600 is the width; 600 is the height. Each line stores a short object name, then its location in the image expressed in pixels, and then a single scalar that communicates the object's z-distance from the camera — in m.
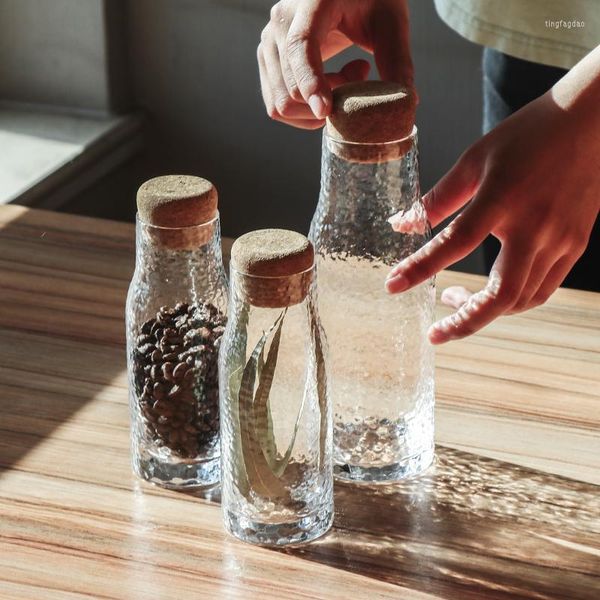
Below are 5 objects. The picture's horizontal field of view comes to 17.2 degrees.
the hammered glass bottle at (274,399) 1.23
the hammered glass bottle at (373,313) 1.29
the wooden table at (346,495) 1.26
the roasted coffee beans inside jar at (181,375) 1.32
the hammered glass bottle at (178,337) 1.30
